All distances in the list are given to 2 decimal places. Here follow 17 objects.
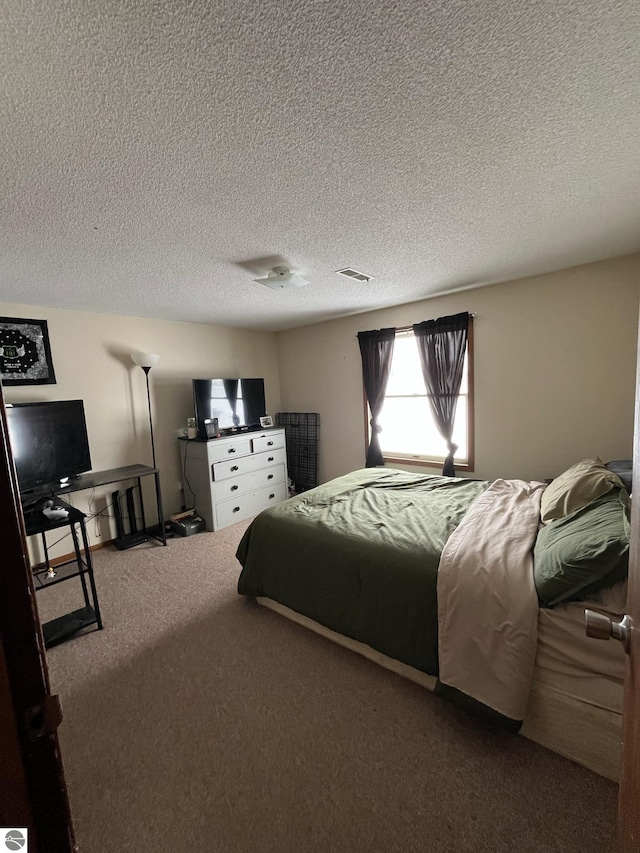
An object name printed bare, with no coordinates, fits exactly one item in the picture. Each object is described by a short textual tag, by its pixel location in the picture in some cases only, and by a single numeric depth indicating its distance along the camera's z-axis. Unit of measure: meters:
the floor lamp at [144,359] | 3.33
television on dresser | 3.80
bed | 1.30
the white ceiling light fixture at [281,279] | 2.39
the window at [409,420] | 3.75
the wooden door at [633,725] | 0.60
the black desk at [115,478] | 2.81
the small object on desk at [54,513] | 2.17
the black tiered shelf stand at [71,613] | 2.06
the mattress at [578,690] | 1.26
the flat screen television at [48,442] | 2.51
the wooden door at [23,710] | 0.45
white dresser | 3.65
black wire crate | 4.68
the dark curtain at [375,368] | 3.86
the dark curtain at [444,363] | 3.35
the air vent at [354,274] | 2.57
